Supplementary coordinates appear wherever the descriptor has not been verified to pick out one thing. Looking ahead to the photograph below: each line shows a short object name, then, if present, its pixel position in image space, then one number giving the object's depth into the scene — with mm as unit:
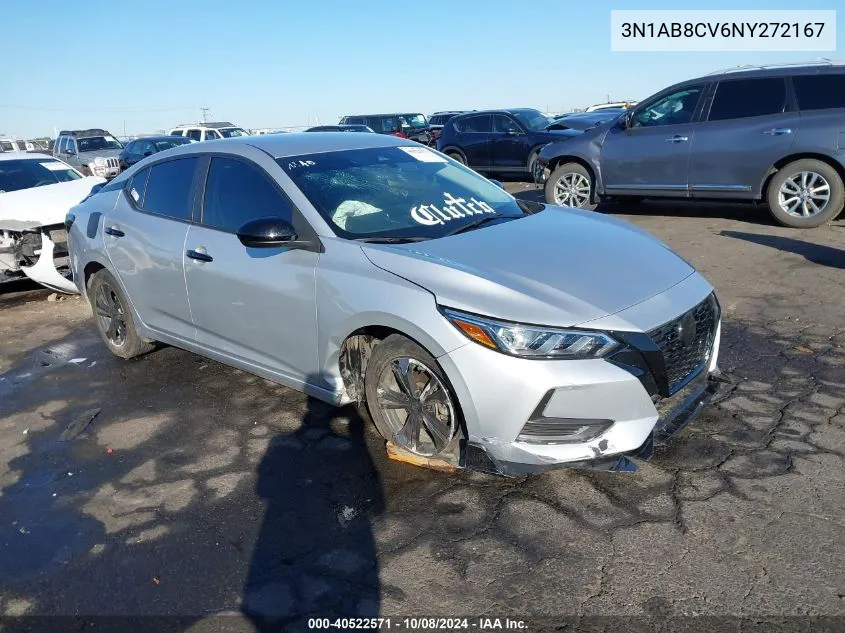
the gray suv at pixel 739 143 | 8047
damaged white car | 7082
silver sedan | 2973
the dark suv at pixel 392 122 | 25578
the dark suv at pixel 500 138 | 14750
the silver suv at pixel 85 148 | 22312
